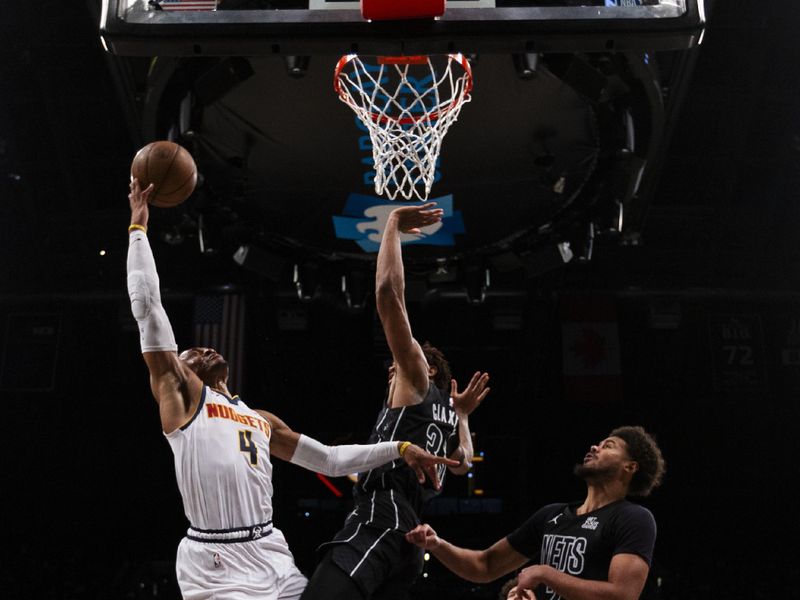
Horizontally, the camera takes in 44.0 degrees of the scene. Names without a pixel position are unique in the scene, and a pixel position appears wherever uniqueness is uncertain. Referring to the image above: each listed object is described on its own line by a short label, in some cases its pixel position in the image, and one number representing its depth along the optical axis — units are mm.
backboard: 4133
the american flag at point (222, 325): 10461
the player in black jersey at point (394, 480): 3615
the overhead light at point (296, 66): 5887
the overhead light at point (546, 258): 8492
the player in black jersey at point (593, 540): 3594
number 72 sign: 11523
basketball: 4002
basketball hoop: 5613
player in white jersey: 3418
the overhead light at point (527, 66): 5930
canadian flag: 11000
